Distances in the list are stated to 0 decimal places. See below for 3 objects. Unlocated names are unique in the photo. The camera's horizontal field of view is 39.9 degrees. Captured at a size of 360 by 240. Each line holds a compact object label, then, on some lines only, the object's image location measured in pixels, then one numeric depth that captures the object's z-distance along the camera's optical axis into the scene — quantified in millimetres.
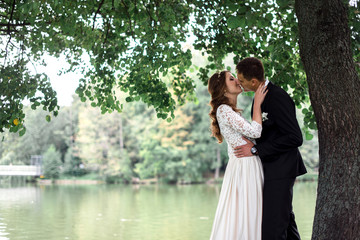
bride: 3789
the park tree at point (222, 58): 3756
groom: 3643
